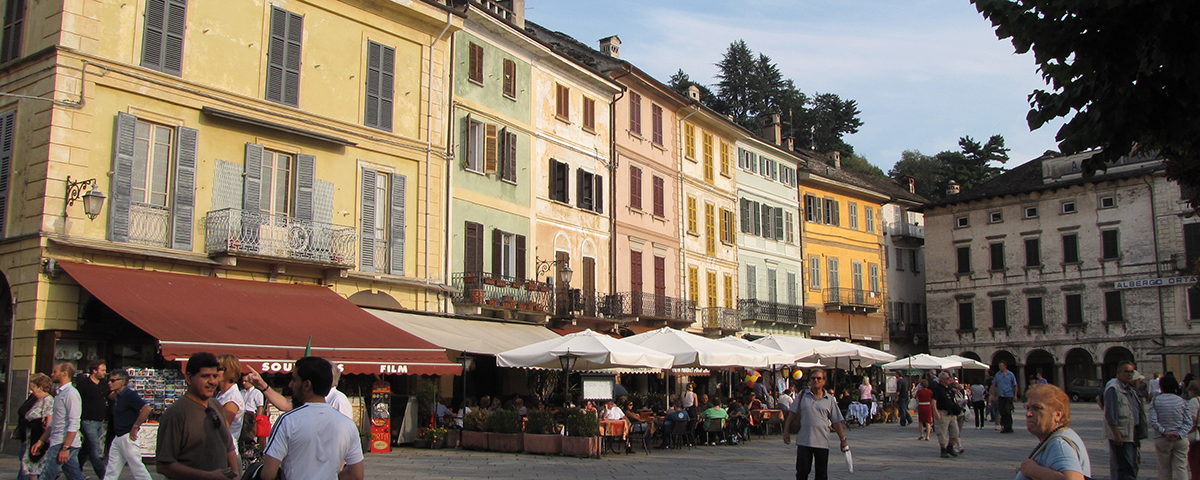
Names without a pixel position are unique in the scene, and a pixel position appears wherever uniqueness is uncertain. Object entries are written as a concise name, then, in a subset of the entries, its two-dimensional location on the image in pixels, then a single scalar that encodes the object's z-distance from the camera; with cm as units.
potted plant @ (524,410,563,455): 1784
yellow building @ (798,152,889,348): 4331
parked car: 4472
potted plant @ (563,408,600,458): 1745
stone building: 4334
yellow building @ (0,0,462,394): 1662
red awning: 1559
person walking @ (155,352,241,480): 568
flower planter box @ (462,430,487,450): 1884
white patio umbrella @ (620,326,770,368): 1991
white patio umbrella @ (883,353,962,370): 3130
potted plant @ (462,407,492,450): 1889
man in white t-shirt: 510
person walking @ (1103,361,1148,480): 1073
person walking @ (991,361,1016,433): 2309
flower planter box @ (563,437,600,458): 1744
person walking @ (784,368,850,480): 1041
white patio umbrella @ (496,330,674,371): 1789
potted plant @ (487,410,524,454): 1840
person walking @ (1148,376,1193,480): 1071
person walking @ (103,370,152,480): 845
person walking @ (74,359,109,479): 1096
